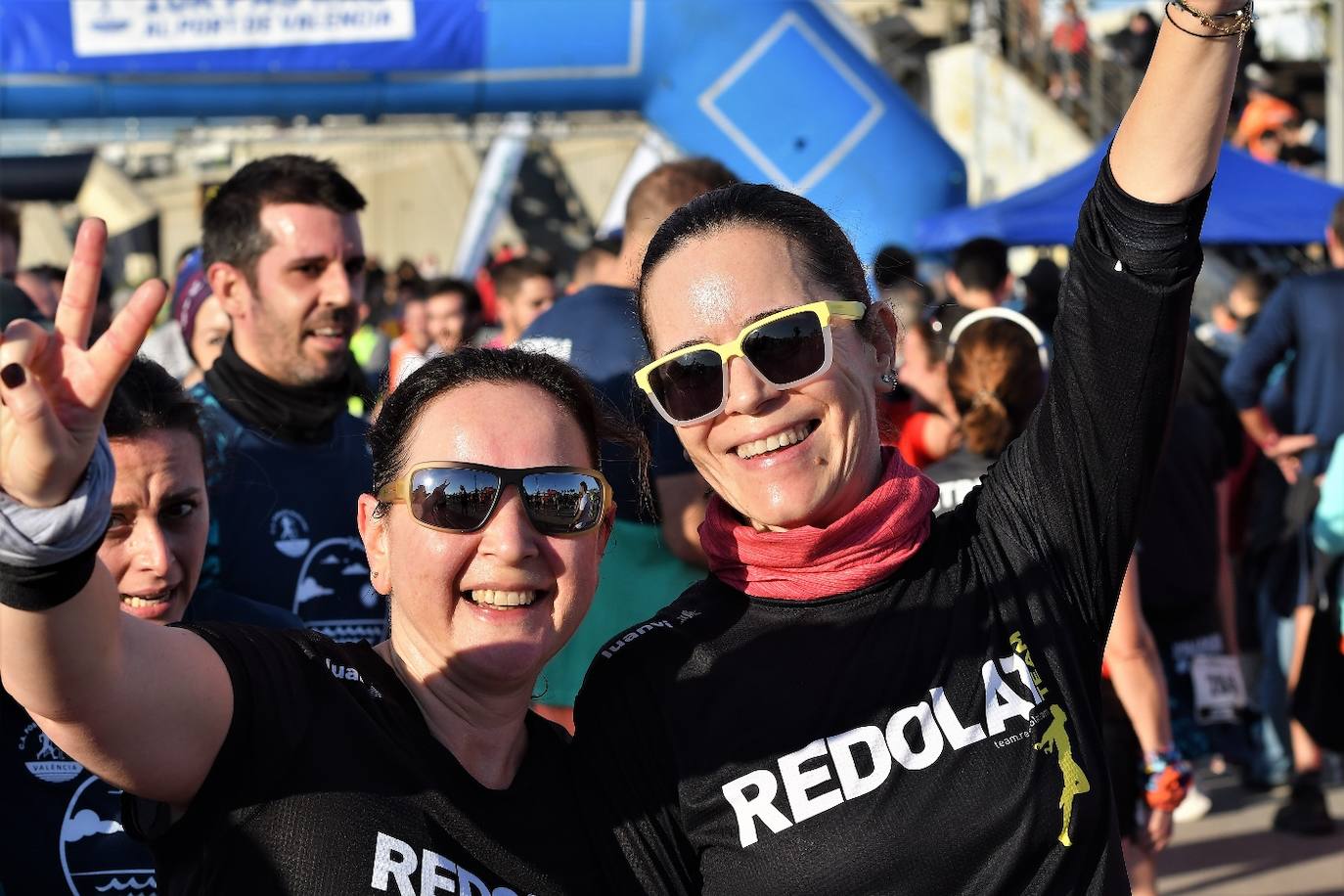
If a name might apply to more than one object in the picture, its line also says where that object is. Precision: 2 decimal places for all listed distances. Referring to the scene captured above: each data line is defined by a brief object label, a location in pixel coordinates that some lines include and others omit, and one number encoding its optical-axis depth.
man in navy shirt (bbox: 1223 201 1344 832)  6.24
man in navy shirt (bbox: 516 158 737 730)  3.68
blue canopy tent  9.77
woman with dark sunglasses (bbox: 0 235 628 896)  1.41
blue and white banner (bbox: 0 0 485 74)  11.72
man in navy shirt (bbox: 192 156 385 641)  3.41
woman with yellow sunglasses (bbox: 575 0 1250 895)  1.94
